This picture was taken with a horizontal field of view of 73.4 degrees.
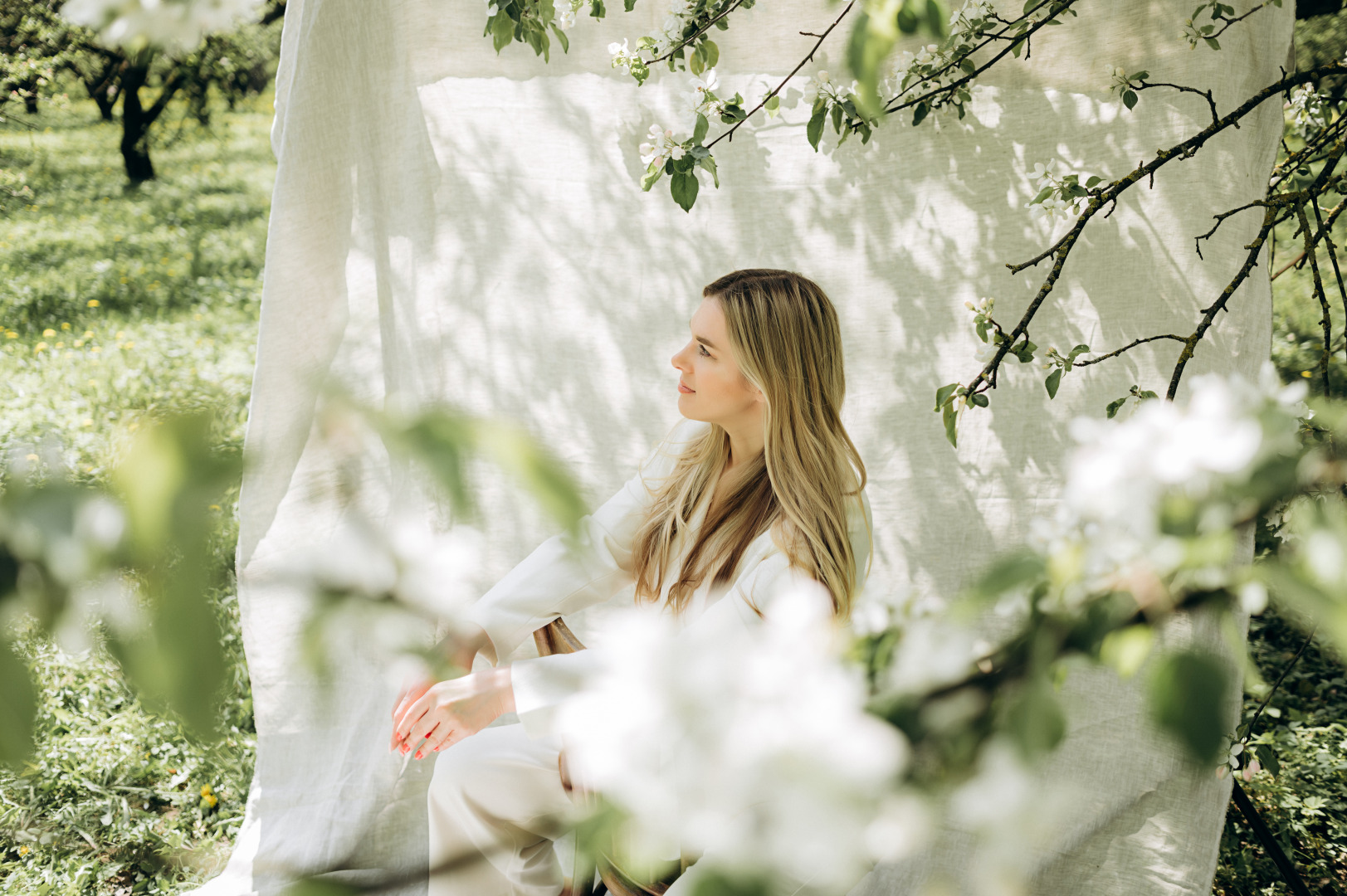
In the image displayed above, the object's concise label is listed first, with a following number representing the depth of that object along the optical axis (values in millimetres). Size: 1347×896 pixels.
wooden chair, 1436
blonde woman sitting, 1465
